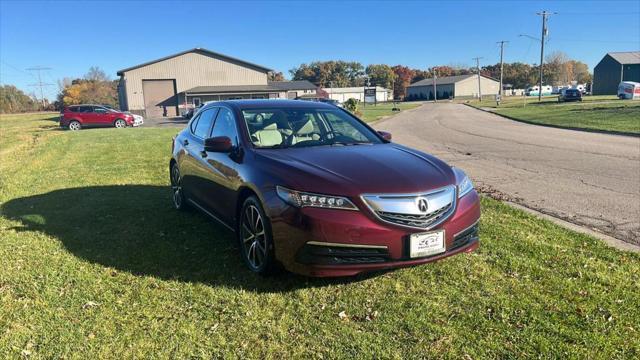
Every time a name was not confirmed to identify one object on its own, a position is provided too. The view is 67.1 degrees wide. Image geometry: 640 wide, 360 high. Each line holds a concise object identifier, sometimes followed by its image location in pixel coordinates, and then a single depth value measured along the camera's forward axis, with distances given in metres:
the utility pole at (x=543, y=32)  59.47
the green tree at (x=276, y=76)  141.12
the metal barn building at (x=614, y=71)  80.44
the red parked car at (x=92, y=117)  32.06
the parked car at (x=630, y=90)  53.44
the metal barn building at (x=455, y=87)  115.75
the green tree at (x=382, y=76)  139.81
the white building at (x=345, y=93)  114.69
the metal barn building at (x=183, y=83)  59.53
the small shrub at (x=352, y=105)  33.19
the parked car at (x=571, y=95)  53.56
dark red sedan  3.57
